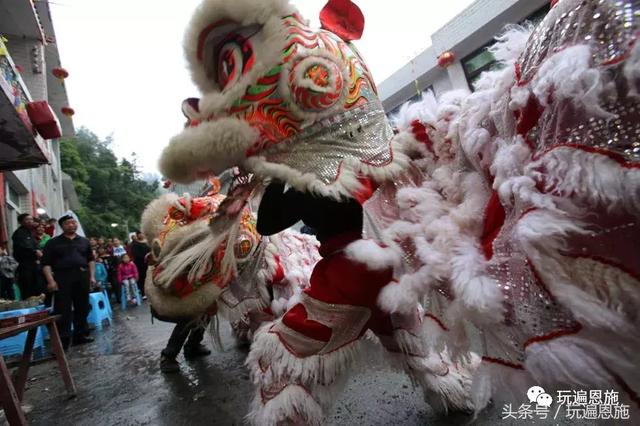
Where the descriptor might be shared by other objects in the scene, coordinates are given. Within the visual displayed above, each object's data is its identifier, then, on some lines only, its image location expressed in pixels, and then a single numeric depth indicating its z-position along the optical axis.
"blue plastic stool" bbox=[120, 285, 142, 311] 8.12
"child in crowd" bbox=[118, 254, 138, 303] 8.05
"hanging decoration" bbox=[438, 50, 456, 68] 8.64
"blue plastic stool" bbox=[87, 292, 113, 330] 5.73
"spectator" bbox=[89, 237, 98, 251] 9.22
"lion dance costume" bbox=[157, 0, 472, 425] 1.15
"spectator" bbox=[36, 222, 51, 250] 5.60
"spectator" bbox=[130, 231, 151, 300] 8.02
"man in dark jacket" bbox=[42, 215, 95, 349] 4.41
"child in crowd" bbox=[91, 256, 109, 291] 7.71
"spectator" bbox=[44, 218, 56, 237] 6.67
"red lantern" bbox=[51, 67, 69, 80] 10.21
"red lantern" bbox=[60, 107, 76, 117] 14.21
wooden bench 1.63
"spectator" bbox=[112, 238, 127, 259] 8.37
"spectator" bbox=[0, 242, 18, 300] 4.67
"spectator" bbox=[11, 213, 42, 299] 5.12
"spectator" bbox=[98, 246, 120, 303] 8.76
